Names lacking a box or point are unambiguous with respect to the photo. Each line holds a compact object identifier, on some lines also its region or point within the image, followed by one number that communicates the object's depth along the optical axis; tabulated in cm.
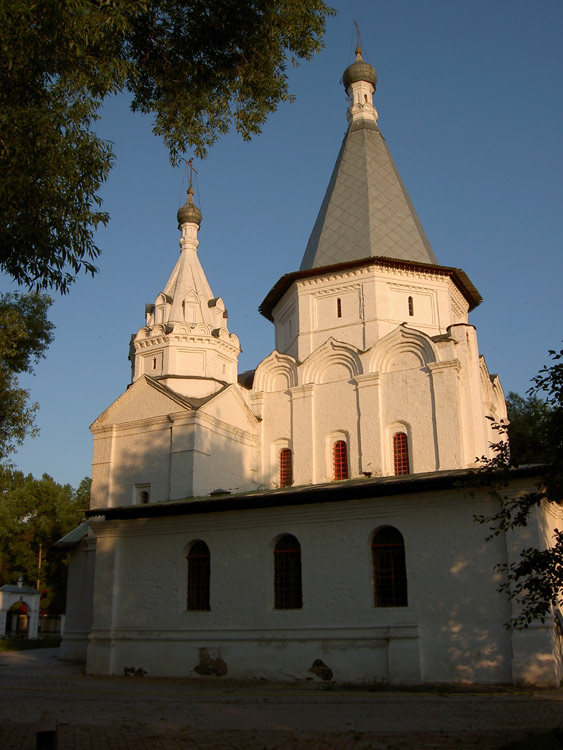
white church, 1223
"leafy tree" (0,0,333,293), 738
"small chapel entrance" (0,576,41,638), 3052
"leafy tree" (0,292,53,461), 1717
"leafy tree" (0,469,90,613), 4288
